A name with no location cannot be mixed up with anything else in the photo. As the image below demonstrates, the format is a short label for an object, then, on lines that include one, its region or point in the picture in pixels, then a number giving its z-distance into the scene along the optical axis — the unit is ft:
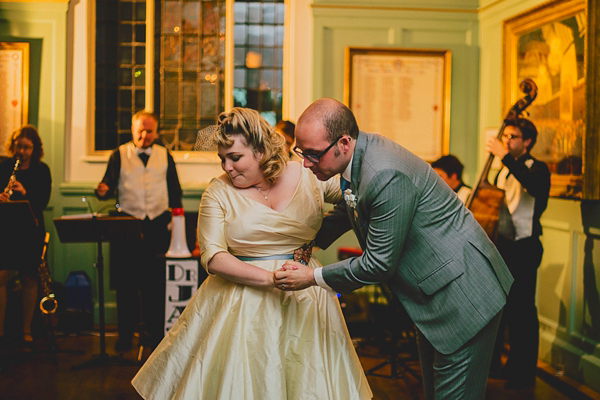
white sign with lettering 13.76
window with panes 19.45
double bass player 13.24
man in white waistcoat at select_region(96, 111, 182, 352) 16.43
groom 6.73
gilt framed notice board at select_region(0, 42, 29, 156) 18.29
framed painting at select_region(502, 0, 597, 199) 13.89
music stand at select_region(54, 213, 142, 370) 13.99
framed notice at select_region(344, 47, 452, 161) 18.71
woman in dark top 15.69
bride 7.36
